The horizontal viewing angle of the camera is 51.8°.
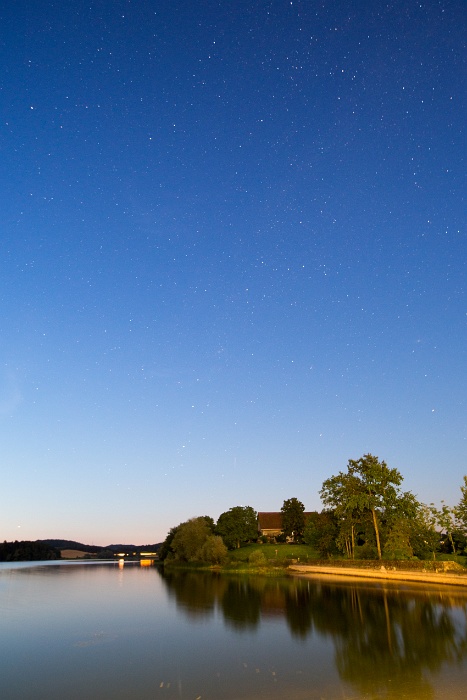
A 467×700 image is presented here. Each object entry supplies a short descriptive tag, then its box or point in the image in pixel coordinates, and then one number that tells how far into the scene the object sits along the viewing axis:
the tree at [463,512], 57.88
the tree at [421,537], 61.75
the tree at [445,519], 64.74
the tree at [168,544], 126.69
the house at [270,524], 124.44
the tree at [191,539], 105.00
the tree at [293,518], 108.00
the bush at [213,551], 94.25
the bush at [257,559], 78.59
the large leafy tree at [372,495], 61.69
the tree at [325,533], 71.19
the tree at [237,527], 111.06
